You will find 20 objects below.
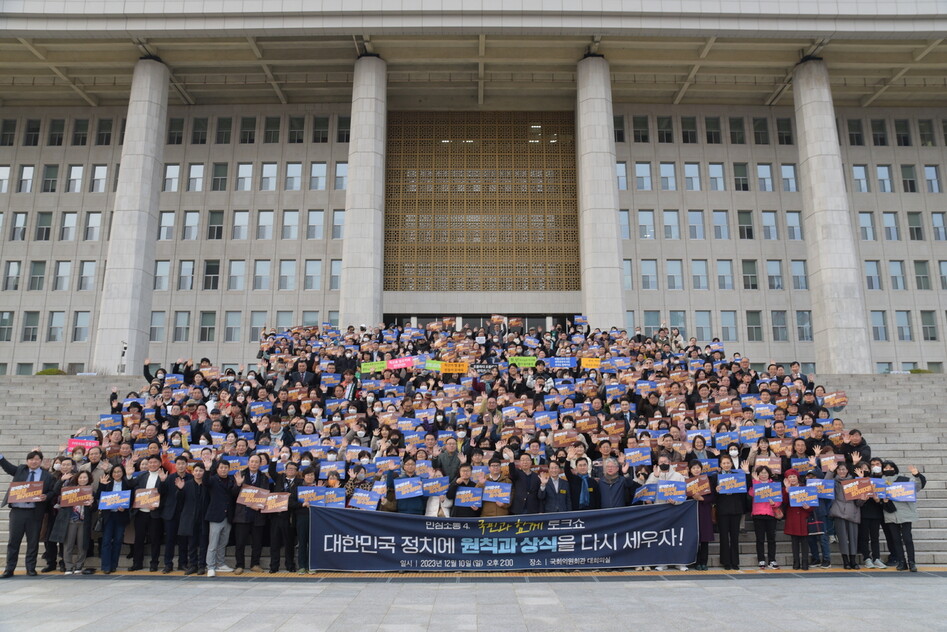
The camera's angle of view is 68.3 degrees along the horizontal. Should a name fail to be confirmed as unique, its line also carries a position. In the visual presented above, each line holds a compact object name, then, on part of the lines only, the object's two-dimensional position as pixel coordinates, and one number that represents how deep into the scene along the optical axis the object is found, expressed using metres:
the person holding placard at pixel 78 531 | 11.73
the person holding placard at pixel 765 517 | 11.56
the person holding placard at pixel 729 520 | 11.64
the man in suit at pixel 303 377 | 19.09
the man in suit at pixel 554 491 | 11.77
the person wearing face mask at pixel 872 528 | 11.73
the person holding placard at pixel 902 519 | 11.54
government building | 34.41
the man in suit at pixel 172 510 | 11.82
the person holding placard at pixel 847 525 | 11.64
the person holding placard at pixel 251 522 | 11.80
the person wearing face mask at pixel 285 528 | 11.72
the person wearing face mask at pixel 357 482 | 11.99
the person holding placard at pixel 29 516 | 11.56
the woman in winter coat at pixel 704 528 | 11.67
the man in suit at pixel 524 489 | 11.71
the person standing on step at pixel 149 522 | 11.90
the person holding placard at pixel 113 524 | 11.73
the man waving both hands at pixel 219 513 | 11.75
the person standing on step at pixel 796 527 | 11.55
